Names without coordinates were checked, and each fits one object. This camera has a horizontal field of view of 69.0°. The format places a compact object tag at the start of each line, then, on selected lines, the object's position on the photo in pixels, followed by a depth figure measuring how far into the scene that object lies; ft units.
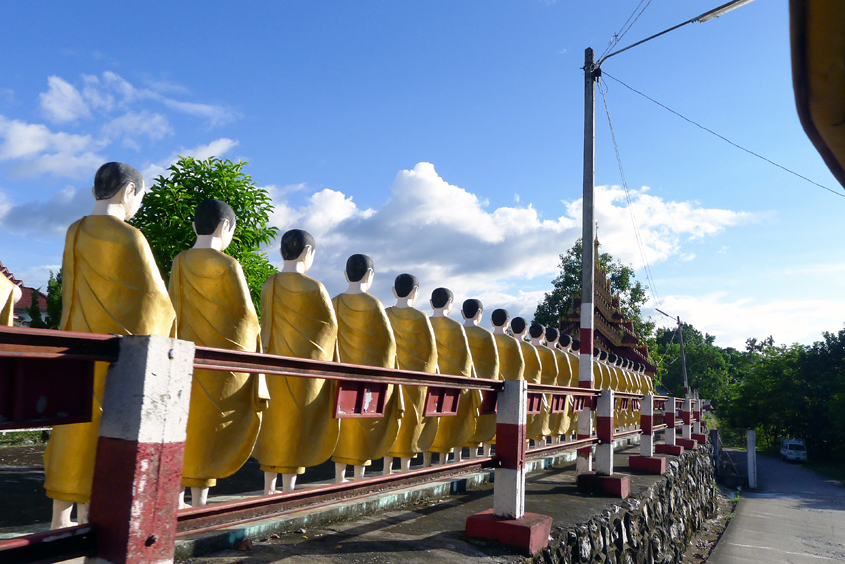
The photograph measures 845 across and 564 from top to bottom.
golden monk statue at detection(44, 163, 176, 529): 10.93
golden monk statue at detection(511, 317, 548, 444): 29.19
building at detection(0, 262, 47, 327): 83.83
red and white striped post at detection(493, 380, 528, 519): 12.67
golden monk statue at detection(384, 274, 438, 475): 19.91
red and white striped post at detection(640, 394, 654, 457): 28.99
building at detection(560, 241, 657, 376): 80.28
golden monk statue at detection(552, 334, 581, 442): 33.09
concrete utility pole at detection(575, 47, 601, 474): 27.35
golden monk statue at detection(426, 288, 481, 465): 22.22
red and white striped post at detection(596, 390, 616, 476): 20.48
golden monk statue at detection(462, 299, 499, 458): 24.63
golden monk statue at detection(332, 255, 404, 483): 16.85
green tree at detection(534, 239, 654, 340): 104.30
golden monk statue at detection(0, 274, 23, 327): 11.12
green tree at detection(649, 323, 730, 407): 217.97
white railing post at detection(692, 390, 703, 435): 58.35
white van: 111.75
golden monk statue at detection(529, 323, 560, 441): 32.28
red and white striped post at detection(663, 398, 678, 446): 35.65
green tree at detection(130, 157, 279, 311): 31.42
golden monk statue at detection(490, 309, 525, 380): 27.35
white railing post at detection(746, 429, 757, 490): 71.82
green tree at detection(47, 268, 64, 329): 43.09
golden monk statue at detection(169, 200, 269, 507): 12.33
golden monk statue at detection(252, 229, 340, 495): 14.39
